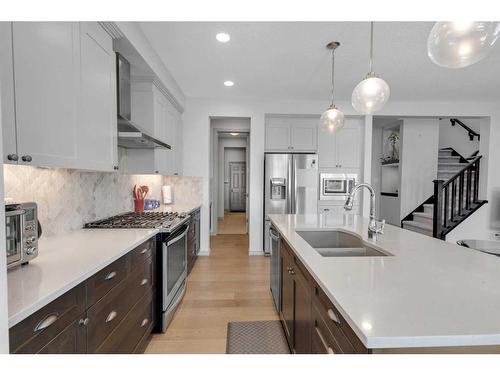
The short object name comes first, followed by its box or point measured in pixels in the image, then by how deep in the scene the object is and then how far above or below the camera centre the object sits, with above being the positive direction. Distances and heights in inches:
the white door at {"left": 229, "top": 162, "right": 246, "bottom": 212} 408.5 -10.7
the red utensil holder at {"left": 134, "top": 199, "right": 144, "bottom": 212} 126.8 -13.5
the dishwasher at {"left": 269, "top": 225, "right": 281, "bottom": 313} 90.0 -33.1
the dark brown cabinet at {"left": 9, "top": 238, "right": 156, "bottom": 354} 34.2 -24.9
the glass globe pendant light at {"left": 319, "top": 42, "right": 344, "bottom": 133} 99.3 +24.5
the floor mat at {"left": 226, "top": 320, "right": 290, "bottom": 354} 76.1 -51.7
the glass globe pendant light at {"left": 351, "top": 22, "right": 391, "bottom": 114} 72.9 +25.8
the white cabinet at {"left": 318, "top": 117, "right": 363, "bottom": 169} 178.2 +23.1
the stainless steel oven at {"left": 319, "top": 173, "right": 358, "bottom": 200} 177.2 -3.2
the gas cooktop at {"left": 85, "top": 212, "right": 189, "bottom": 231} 83.4 -15.9
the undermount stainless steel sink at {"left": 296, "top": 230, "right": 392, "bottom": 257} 68.1 -19.5
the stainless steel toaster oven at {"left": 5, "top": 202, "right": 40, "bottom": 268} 41.6 -9.7
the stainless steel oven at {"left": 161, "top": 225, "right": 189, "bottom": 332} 83.1 -34.1
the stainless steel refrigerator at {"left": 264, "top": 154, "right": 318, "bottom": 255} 167.9 -2.2
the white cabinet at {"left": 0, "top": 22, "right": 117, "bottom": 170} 43.2 +17.3
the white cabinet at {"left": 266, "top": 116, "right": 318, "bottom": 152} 176.9 +30.5
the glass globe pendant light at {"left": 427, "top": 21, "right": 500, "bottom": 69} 38.9 +23.0
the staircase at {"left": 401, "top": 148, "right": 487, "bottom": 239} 166.9 -13.9
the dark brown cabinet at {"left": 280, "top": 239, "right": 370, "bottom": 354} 32.8 -24.6
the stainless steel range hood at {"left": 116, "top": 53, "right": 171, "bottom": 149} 81.4 +23.2
